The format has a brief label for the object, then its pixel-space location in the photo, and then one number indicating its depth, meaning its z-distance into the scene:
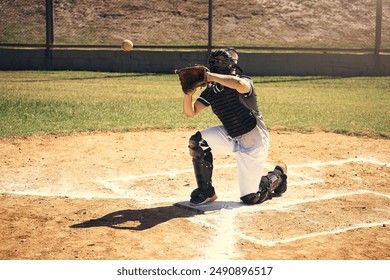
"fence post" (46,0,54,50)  21.30
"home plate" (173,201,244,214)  7.05
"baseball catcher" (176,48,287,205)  7.12
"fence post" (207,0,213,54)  20.58
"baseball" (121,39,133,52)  11.43
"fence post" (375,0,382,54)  20.12
